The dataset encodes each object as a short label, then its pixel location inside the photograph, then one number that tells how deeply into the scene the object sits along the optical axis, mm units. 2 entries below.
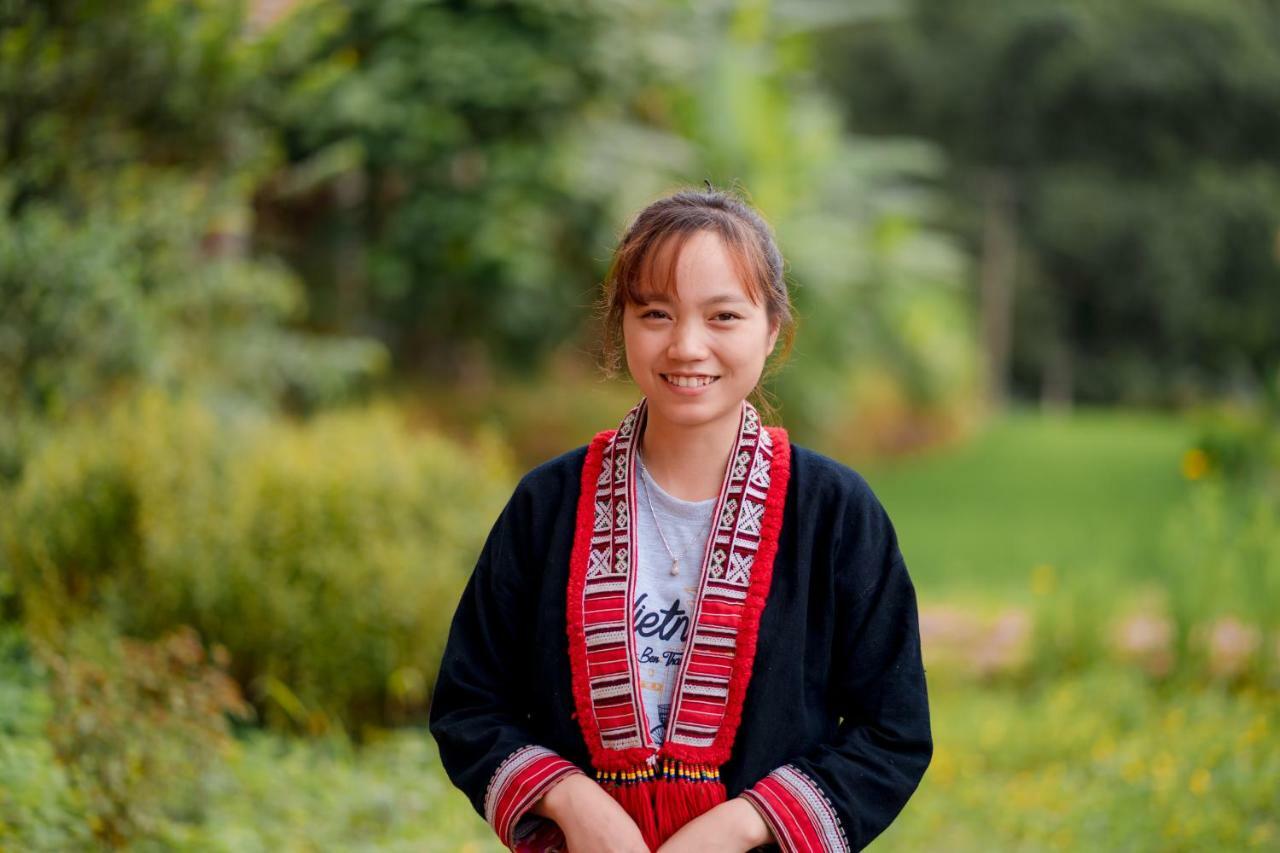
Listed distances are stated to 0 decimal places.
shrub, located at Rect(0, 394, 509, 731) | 5047
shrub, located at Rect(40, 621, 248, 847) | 3498
